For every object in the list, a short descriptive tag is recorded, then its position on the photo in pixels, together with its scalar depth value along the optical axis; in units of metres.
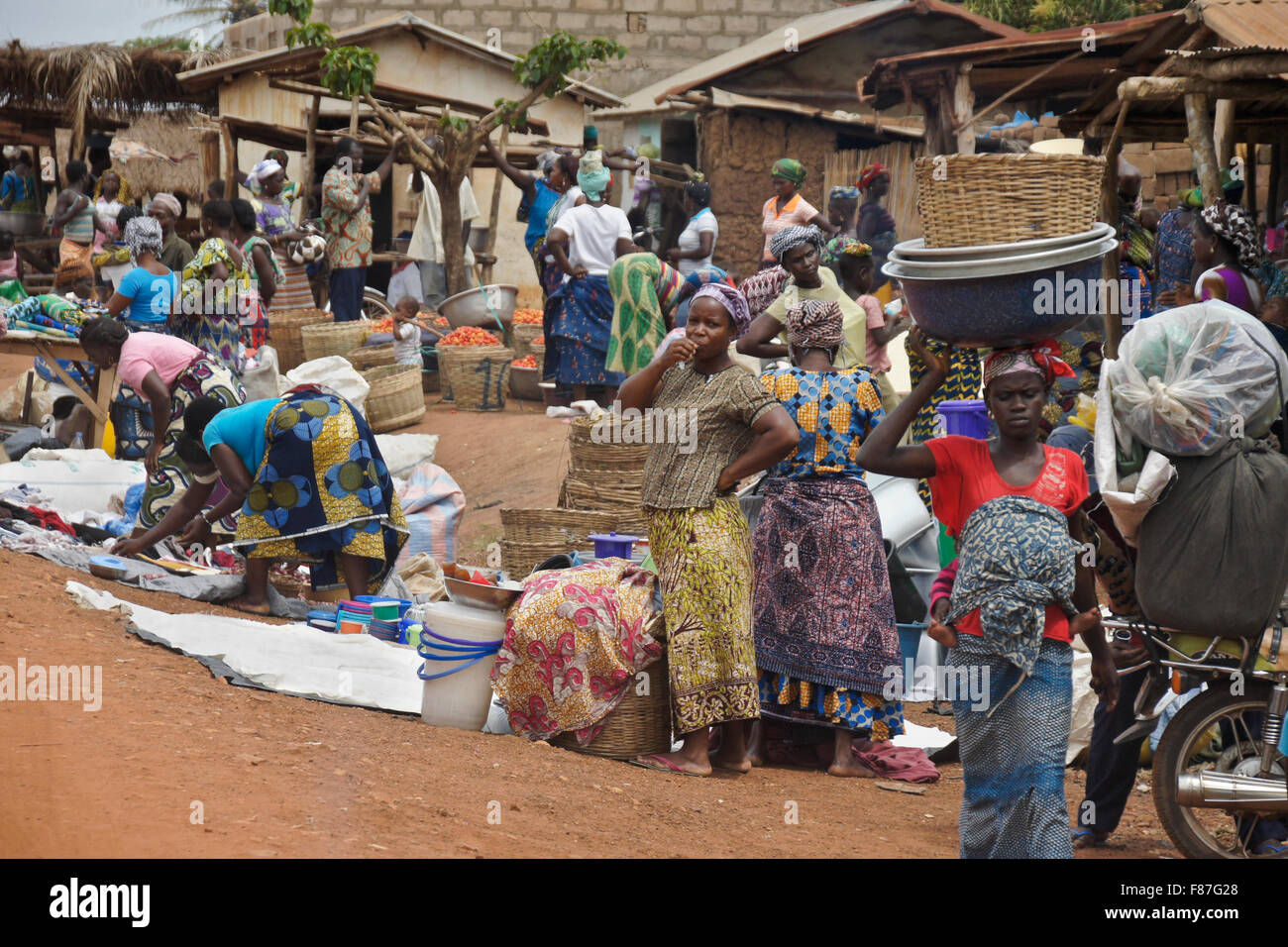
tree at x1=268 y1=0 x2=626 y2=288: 13.23
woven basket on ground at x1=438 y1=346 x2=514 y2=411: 12.57
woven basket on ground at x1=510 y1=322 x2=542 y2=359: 13.09
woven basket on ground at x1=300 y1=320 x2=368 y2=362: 12.73
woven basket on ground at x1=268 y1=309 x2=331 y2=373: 13.11
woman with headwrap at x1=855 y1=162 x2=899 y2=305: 12.81
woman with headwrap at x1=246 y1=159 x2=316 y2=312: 13.18
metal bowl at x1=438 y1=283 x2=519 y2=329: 14.33
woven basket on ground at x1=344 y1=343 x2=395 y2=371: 12.63
